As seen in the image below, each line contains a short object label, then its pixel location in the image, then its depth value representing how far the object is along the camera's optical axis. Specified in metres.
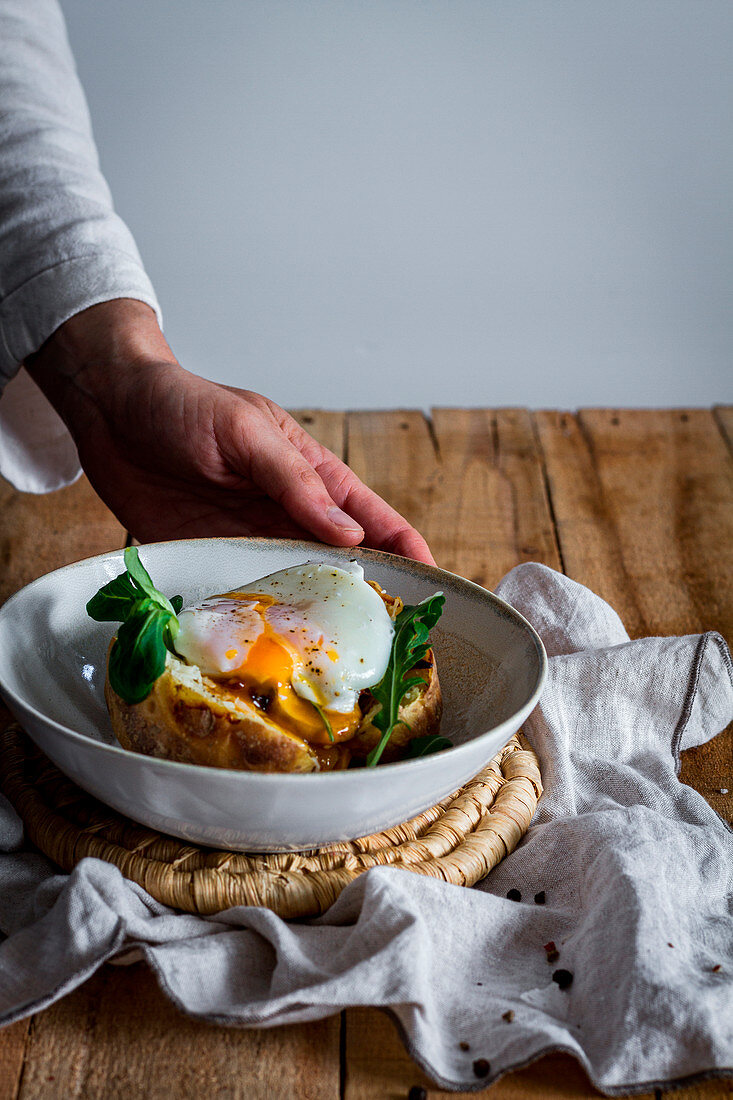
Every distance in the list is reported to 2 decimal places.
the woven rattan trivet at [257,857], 0.89
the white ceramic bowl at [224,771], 0.81
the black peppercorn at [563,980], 0.84
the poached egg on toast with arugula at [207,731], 0.88
